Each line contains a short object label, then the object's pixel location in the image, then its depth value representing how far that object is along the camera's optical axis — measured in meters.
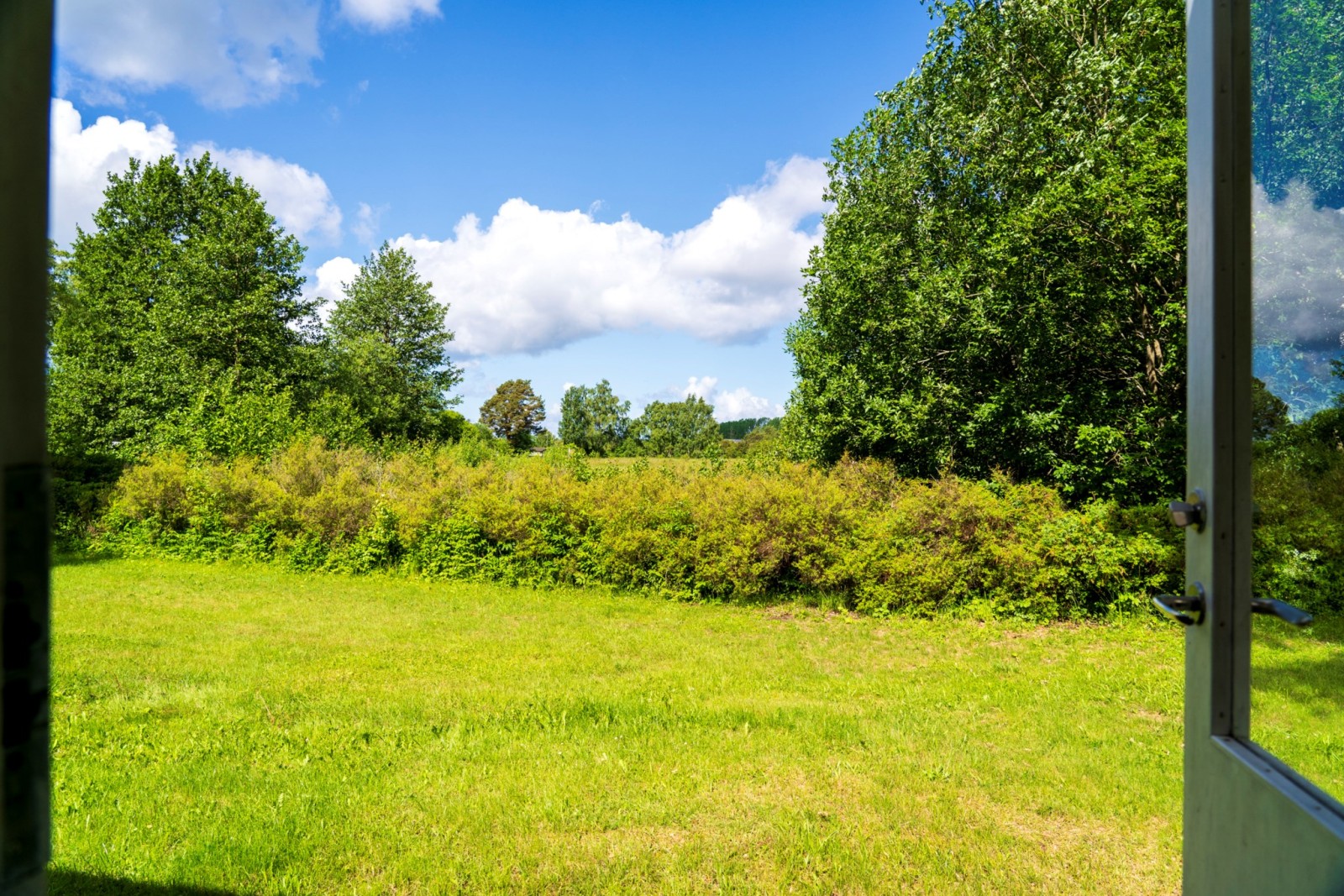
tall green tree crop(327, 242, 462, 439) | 29.17
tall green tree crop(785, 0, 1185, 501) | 9.13
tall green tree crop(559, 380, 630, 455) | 52.69
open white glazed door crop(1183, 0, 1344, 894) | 1.46
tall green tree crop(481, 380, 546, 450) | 55.91
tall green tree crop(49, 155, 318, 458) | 18.06
